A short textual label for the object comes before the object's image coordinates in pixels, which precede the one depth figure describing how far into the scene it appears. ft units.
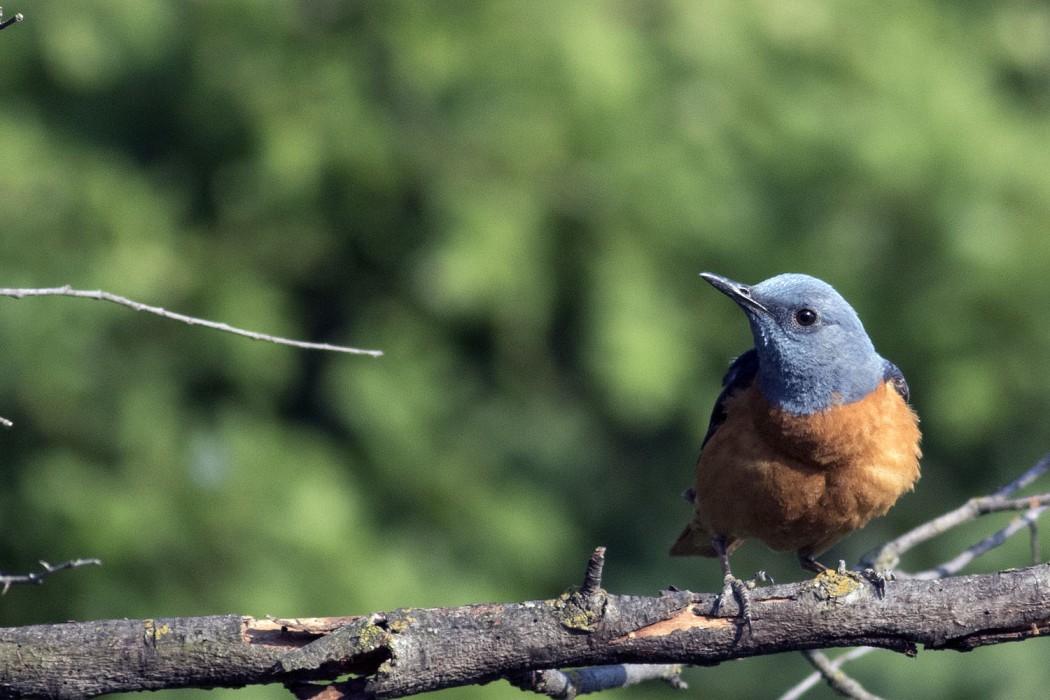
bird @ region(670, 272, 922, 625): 33.19
